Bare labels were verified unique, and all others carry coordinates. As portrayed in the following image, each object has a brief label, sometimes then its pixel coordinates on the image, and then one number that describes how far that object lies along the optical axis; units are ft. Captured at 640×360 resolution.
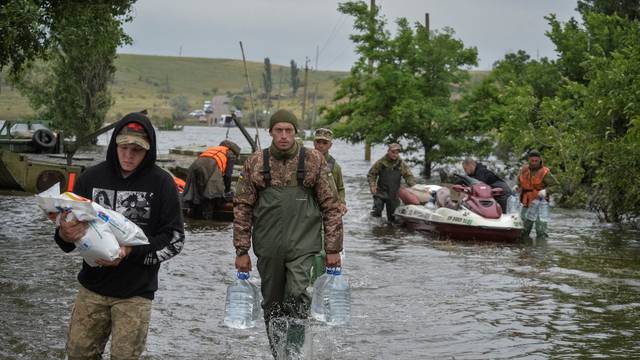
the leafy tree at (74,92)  168.45
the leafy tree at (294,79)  594.24
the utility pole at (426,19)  154.12
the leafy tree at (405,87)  126.21
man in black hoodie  17.89
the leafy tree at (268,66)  449.27
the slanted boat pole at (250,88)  96.50
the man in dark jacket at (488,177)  59.98
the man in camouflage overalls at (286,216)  22.86
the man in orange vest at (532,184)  56.75
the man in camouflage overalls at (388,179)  62.34
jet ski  56.39
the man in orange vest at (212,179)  61.05
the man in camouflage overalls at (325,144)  39.29
